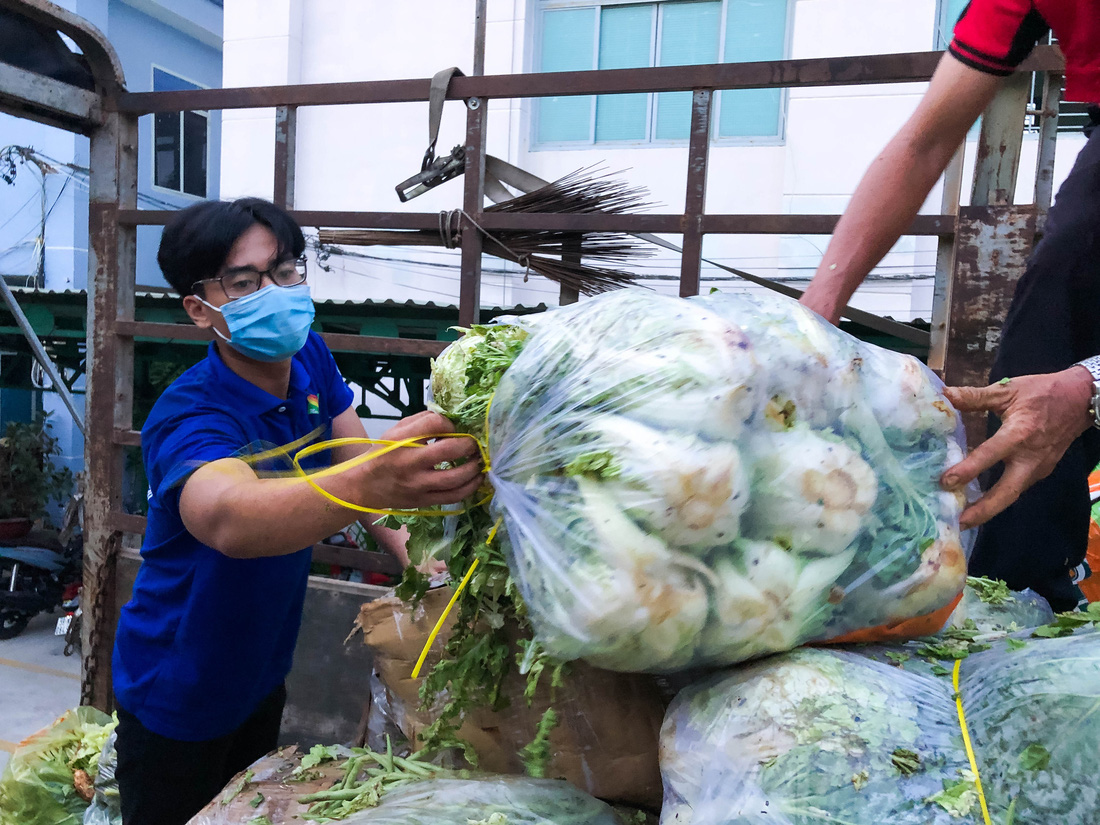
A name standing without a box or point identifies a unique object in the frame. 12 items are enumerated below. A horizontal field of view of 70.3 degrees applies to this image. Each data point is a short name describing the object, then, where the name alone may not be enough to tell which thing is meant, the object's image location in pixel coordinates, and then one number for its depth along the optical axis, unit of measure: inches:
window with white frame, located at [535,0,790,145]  268.1
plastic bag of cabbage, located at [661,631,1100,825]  34.9
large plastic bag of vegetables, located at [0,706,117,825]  100.0
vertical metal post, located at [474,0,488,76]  117.4
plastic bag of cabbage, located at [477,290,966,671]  37.0
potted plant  302.8
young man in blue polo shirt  66.5
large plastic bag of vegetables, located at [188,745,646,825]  45.8
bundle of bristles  103.4
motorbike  232.4
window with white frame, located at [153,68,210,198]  409.1
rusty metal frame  85.1
